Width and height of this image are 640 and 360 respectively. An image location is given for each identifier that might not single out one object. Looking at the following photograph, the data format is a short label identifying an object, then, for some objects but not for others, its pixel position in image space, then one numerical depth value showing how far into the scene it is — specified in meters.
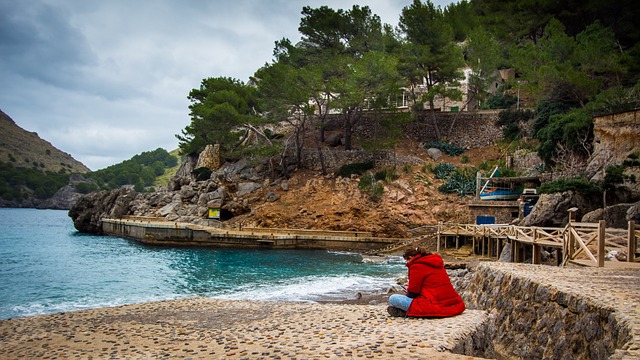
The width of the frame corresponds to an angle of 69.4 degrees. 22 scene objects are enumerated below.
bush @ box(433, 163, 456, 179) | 40.84
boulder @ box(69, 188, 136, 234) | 52.66
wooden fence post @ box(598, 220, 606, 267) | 11.81
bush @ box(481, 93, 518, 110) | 48.56
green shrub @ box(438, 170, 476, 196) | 38.03
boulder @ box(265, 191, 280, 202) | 43.40
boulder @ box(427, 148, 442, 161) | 44.66
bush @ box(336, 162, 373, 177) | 43.59
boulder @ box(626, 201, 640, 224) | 18.70
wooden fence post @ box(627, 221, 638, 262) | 12.23
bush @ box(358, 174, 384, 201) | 39.94
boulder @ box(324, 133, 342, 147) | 49.40
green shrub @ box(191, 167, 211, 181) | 50.63
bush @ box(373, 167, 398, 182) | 41.28
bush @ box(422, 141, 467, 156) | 45.12
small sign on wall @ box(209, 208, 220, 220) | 43.44
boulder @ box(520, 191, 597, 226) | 23.97
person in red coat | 7.46
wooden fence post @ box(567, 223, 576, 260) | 13.49
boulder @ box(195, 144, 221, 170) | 53.12
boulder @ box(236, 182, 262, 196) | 45.97
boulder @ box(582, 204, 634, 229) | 19.88
